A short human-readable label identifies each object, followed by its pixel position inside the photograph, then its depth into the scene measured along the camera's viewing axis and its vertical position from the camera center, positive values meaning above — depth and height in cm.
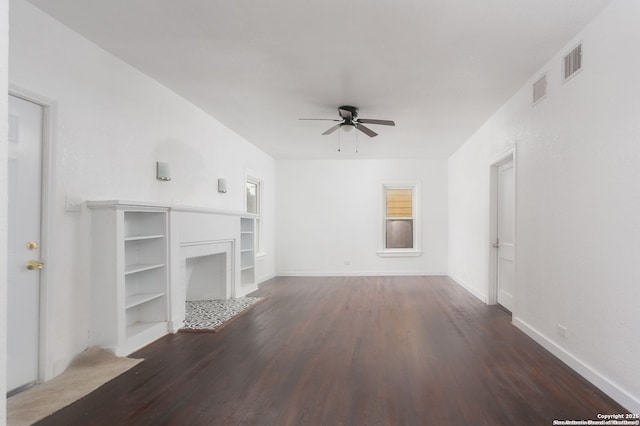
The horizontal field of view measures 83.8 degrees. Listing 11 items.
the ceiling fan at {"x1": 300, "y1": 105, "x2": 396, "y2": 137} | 441 +124
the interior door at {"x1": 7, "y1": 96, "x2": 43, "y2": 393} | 246 -20
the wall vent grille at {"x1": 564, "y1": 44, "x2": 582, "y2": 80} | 288 +127
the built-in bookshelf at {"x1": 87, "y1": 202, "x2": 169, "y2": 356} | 308 -60
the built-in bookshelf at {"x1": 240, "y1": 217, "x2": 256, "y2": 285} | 643 -61
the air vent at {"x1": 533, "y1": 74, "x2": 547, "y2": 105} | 346 +126
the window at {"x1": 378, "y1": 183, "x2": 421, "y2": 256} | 857 -3
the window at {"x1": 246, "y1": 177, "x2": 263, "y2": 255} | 752 +24
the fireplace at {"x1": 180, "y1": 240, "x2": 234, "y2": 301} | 539 -94
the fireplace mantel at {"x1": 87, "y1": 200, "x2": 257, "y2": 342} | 383 -29
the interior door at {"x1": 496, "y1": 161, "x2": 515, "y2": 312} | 470 -27
